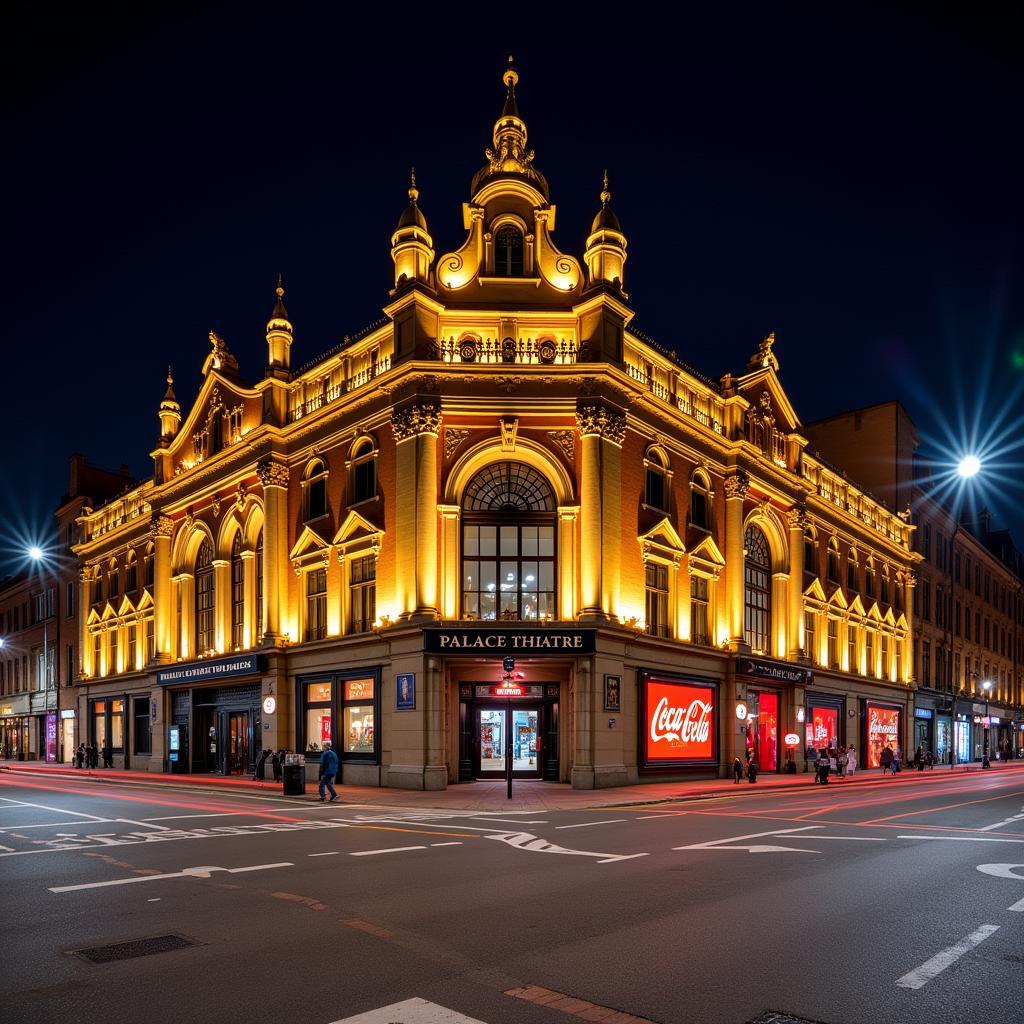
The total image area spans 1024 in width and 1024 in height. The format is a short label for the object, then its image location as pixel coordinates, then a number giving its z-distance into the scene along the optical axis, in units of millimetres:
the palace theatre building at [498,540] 32344
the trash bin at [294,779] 29594
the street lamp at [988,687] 76188
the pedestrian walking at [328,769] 27641
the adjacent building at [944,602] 64375
